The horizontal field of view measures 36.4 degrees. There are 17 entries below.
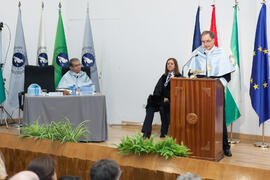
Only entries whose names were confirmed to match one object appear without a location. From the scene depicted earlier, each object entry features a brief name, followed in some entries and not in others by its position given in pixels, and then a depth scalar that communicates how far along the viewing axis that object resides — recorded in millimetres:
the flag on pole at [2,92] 6973
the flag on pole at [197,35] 6367
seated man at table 6332
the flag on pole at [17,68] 7133
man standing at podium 4645
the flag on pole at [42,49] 7281
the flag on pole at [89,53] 7402
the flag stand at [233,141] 5898
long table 5559
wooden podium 4254
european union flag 5633
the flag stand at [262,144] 5596
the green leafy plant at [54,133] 4133
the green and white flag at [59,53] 7375
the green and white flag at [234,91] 5918
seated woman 6007
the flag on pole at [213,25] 6191
